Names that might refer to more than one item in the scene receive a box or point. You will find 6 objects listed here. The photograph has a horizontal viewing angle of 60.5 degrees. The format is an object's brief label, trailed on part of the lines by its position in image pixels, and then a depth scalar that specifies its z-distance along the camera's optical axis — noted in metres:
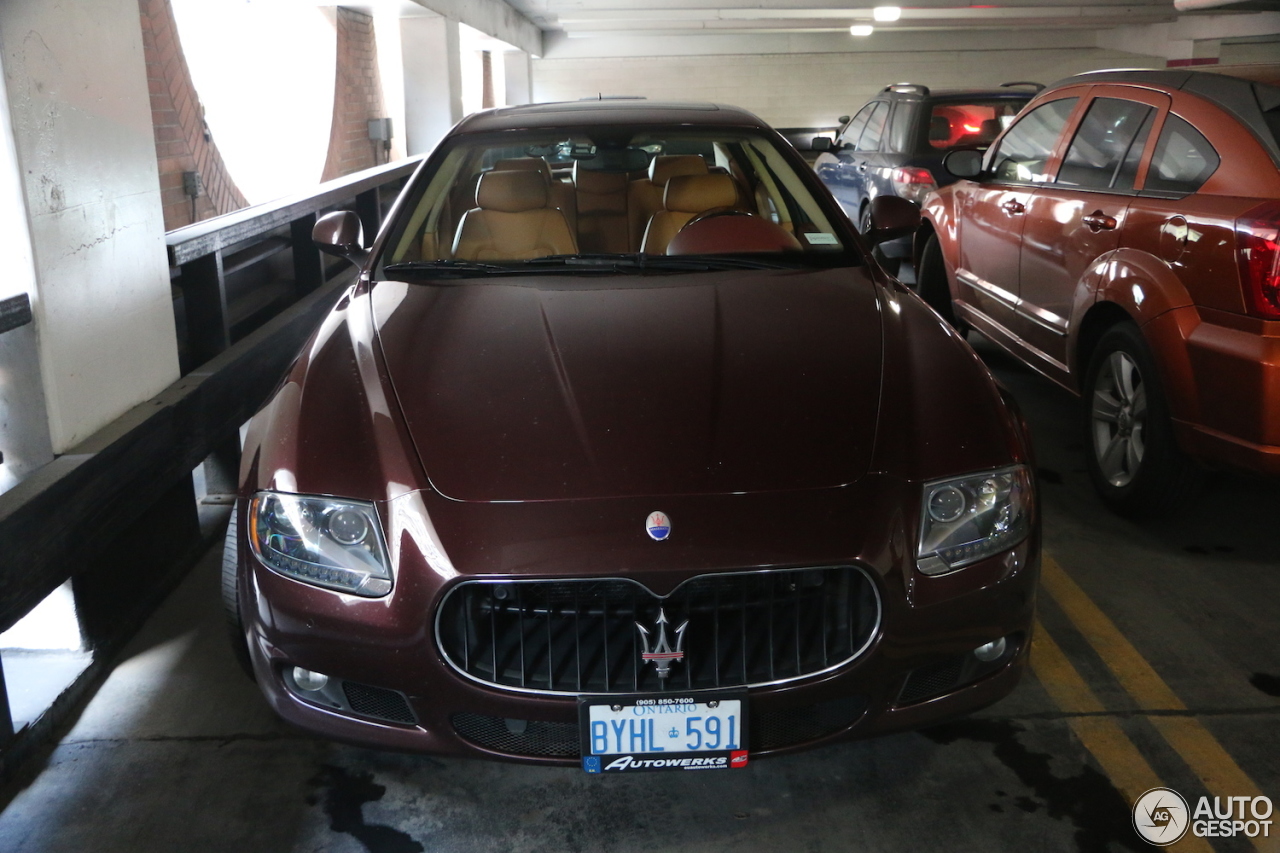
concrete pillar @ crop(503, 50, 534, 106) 21.36
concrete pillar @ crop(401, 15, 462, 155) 12.85
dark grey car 7.67
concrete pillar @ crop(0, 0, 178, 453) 2.73
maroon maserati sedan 1.99
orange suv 3.16
